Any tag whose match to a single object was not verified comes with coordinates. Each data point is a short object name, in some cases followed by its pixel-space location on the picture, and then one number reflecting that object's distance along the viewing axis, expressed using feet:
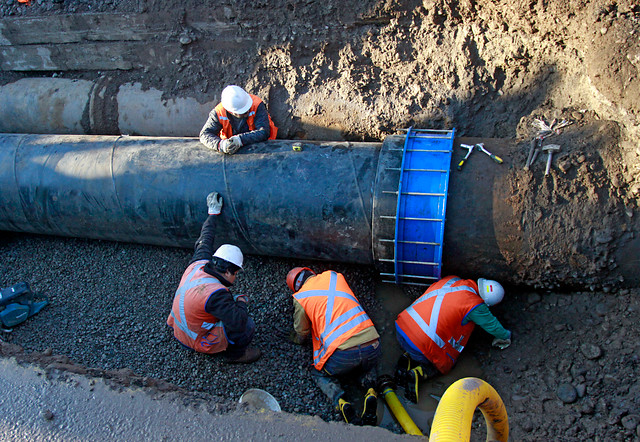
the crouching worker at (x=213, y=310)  12.44
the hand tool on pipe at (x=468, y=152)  13.66
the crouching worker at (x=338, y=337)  12.79
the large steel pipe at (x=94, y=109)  20.51
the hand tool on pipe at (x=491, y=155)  13.43
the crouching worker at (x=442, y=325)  13.25
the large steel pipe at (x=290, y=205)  12.93
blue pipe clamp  13.39
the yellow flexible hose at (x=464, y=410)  6.89
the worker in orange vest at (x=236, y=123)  15.55
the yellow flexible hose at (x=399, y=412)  12.41
